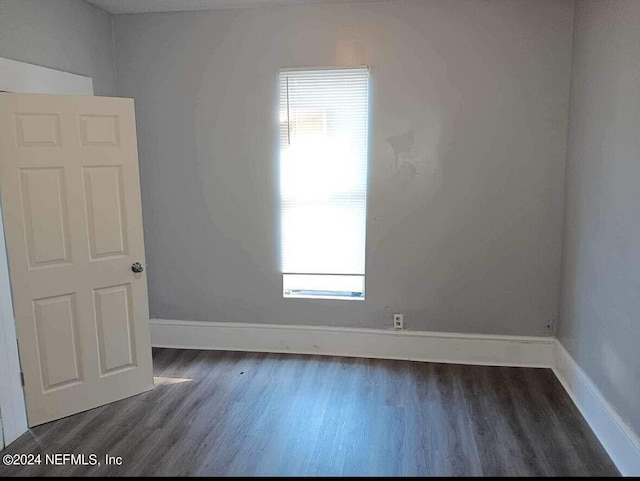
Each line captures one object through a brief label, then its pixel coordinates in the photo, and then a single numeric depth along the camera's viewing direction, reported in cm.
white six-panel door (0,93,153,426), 275
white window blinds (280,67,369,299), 361
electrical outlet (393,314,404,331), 382
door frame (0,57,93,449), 270
